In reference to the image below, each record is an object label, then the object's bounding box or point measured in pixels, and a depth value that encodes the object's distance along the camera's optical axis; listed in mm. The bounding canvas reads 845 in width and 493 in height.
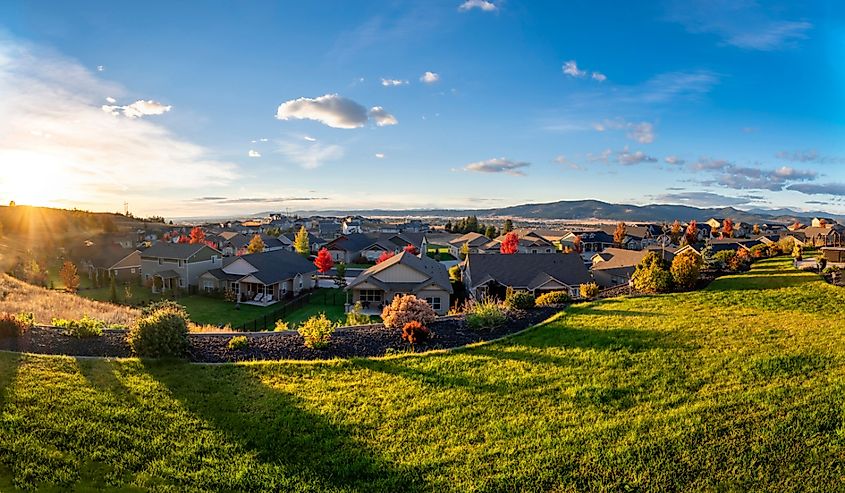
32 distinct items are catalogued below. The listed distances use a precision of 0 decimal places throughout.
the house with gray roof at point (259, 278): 39000
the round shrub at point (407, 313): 15281
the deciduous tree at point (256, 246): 62531
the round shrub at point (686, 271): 19500
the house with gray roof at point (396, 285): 34000
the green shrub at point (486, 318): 15477
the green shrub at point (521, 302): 18516
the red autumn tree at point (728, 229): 87825
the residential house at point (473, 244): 70312
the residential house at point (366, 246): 66938
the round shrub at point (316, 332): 13375
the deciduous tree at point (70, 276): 38281
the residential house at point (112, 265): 48219
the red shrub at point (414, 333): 13695
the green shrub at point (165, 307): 13612
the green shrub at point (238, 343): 13258
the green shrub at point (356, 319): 19245
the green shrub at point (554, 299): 19406
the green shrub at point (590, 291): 20784
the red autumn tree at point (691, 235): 77688
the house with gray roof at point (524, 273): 34875
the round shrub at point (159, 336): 12047
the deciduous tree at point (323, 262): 48875
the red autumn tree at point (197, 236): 76875
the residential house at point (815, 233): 57606
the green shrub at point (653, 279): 19406
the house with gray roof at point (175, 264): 43812
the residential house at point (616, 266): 39062
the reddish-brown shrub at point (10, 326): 13021
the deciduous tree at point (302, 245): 64375
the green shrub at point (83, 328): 13703
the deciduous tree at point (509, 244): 62403
